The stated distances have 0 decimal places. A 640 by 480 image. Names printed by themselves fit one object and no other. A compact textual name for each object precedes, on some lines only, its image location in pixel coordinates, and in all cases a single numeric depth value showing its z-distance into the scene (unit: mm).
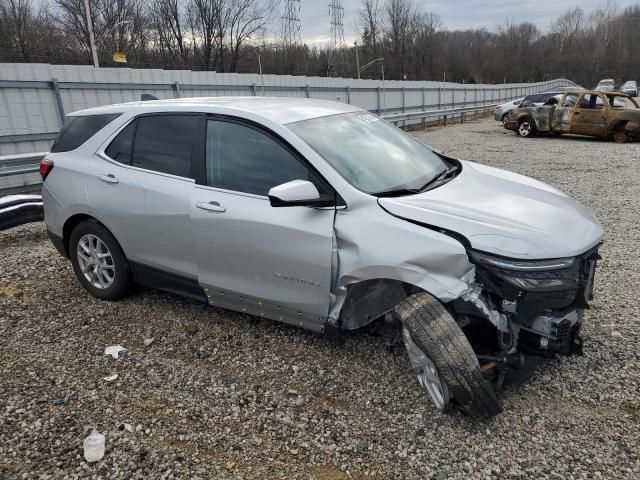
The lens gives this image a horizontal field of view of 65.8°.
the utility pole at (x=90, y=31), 24731
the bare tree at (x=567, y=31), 81925
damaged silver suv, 2711
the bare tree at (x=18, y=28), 34438
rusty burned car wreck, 15297
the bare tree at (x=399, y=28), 70125
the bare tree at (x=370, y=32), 73338
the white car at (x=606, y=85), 44381
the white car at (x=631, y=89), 42031
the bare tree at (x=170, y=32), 48938
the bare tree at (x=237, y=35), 52906
